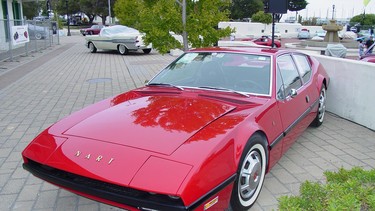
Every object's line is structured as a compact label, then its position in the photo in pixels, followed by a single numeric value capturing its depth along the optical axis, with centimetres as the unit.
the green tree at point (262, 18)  5174
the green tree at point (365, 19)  7260
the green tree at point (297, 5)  8650
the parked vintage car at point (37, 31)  1856
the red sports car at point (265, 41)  2409
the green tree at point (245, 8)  7725
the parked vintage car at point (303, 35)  4697
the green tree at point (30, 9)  5022
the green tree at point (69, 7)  6893
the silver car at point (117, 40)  1791
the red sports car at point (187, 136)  230
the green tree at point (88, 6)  6538
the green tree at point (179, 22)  705
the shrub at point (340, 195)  183
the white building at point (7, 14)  1393
